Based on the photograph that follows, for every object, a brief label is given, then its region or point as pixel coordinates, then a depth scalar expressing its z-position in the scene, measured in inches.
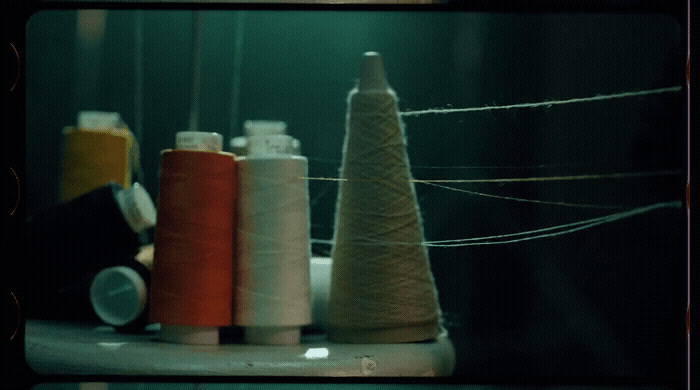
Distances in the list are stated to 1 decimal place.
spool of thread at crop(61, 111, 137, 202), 24.8
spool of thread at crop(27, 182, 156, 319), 22.3
